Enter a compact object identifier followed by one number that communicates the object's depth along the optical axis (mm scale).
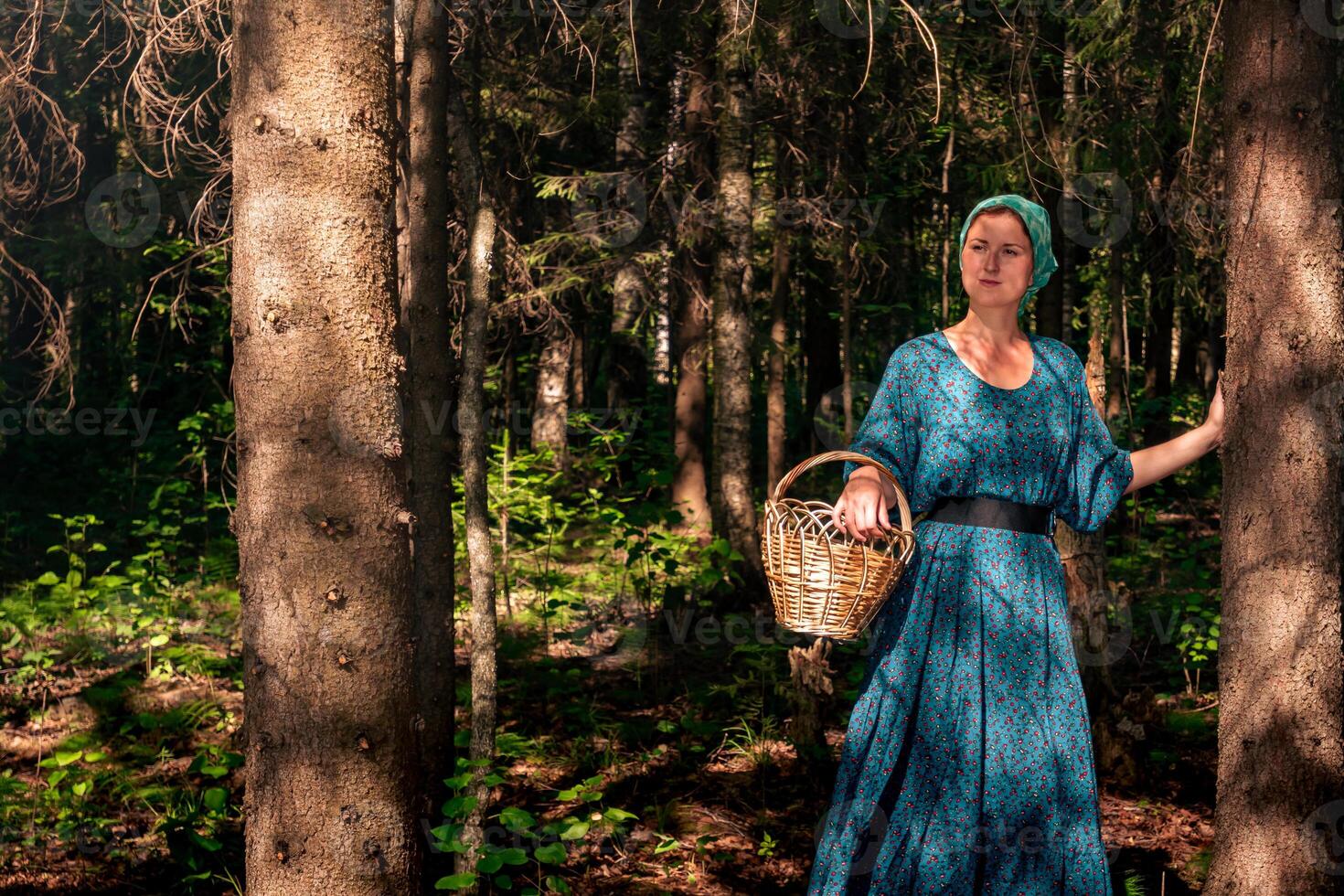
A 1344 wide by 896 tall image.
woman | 3219
